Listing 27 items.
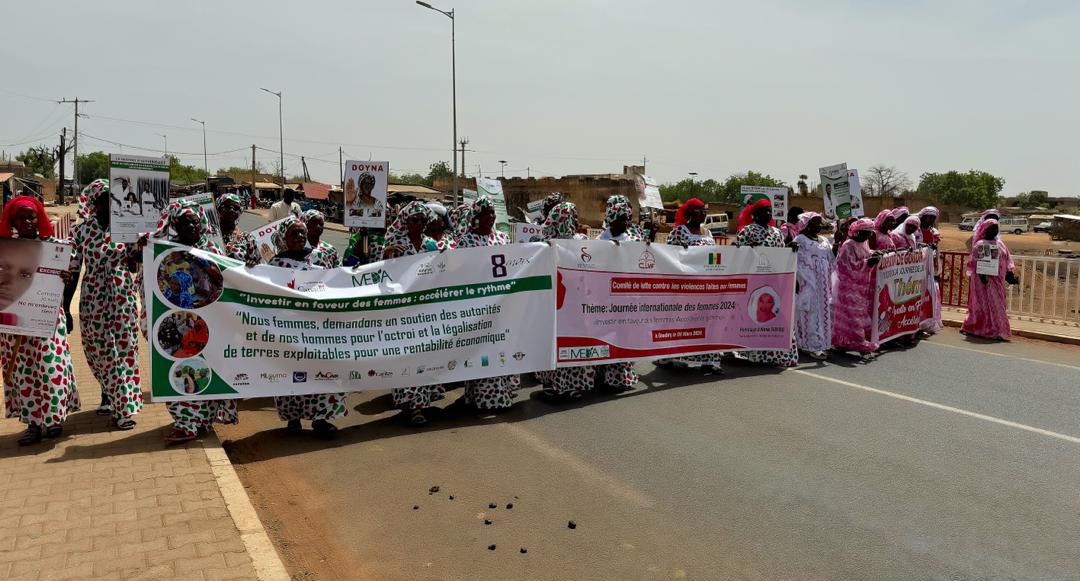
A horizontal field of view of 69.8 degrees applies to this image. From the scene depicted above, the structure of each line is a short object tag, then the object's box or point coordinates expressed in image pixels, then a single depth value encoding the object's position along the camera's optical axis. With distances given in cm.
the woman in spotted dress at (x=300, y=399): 631
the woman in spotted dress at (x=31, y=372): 569
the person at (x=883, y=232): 1042
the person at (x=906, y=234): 1106
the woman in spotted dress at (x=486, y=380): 711
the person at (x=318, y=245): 649
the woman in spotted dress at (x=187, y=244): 579
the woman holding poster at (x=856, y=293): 991
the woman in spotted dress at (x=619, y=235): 795
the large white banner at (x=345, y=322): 579
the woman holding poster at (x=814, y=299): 966
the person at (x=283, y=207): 1319
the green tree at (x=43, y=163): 10269
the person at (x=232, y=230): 680
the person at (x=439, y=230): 712
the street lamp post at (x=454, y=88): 3259
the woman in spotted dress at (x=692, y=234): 884
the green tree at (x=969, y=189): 8931
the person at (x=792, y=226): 1042
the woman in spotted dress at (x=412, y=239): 684
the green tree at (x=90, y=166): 10981
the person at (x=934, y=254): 1154
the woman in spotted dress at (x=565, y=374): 763
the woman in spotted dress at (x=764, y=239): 914
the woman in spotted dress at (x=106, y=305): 601
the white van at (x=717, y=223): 4369
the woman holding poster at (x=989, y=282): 1130
